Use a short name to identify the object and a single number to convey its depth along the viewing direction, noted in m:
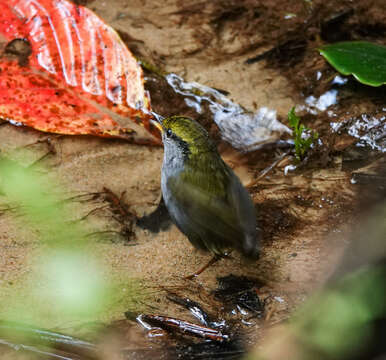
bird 6.69
